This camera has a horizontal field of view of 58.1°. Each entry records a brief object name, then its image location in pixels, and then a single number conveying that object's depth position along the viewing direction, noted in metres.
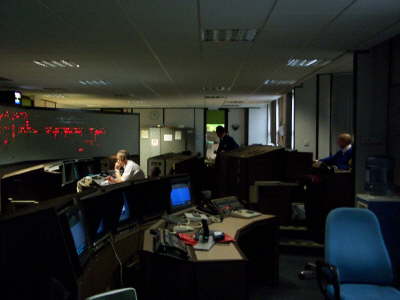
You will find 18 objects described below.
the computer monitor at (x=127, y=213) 2.82
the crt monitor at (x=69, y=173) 5.86
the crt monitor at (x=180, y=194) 3.47
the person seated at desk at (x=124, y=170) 5.78
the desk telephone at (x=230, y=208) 3.69
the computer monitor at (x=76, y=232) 1.71
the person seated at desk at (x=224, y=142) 6.45
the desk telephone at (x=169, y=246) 2.38
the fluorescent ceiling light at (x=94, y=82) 7.80
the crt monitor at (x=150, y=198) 3.04
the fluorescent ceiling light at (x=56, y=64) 5.70
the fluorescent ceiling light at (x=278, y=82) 7.82
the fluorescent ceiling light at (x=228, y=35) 4.05
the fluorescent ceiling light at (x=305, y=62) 5.64
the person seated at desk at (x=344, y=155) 5.61
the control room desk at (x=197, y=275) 2.39
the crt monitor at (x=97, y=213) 2.25
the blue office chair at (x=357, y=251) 2.59
